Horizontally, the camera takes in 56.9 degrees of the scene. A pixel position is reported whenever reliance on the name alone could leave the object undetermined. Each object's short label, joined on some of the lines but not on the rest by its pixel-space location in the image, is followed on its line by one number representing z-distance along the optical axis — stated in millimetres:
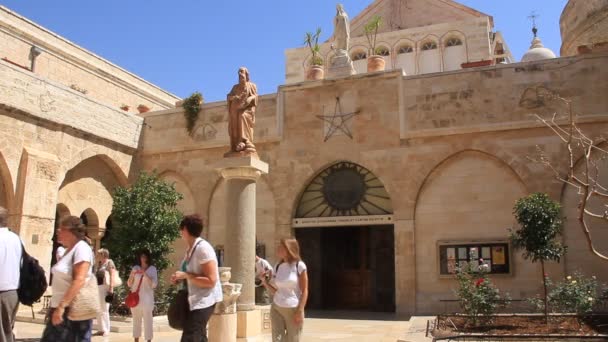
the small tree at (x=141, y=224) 14078
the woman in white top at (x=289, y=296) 6117
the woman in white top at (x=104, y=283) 9148
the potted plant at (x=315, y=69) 17609
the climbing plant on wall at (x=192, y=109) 18500
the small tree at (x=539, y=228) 12031
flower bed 9844
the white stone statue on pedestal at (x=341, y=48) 17203
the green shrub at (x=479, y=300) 10852
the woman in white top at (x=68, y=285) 4484
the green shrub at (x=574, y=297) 10977
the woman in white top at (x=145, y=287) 8320
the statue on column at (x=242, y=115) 9312
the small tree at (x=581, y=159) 13820
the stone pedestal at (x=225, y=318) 7668
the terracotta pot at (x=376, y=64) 17016
